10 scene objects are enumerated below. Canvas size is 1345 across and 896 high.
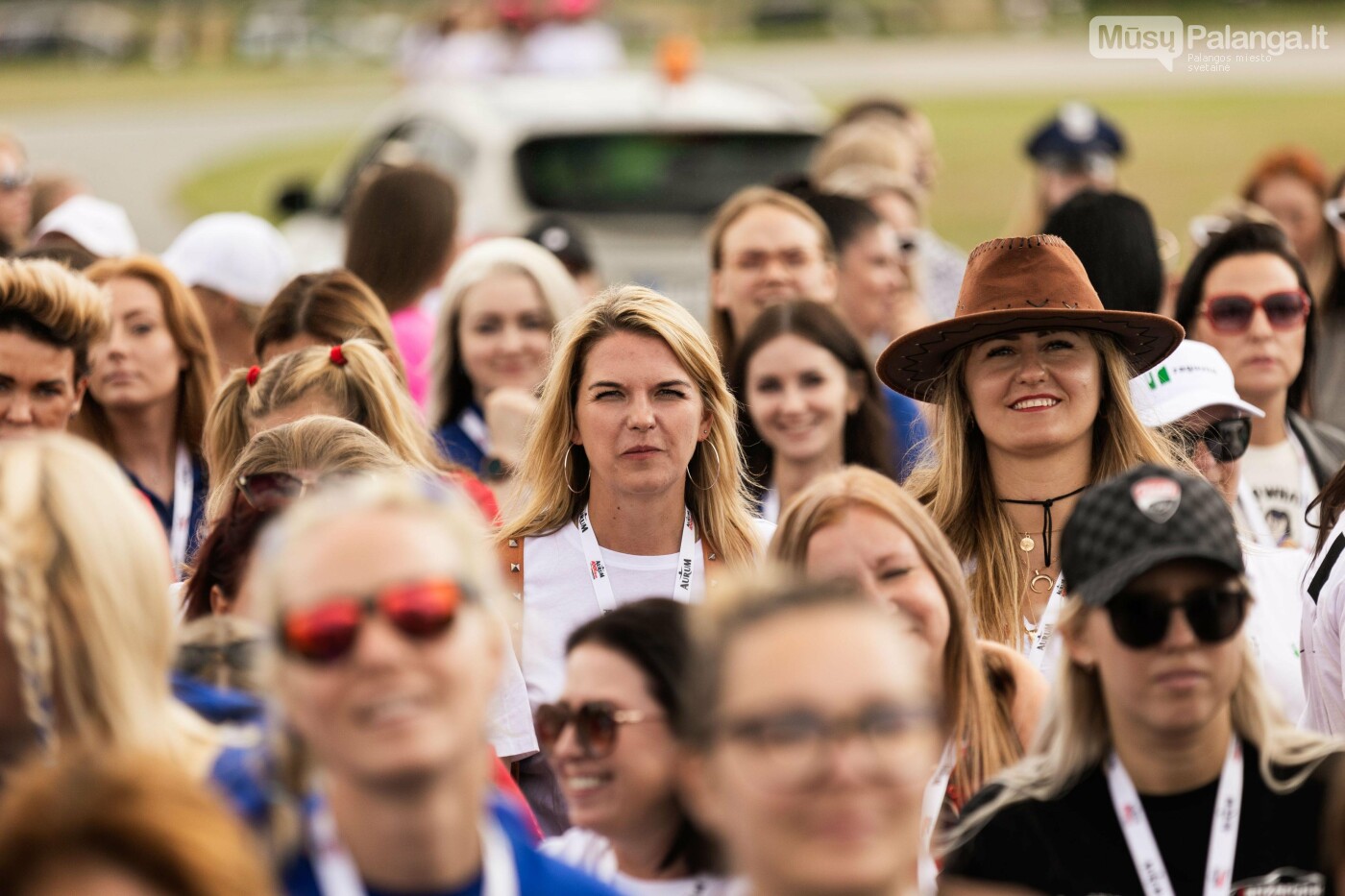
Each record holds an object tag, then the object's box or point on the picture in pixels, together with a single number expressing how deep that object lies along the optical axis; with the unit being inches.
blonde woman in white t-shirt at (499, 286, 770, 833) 426.6
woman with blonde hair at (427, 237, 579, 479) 600.4
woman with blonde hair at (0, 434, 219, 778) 245.6
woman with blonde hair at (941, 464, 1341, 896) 274.5
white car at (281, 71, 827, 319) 976.3
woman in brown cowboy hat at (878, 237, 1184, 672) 427.2
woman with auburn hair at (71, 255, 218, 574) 539.5
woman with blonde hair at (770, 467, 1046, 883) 324.2
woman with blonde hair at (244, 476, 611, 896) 223.6
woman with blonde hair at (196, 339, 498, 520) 455.2
